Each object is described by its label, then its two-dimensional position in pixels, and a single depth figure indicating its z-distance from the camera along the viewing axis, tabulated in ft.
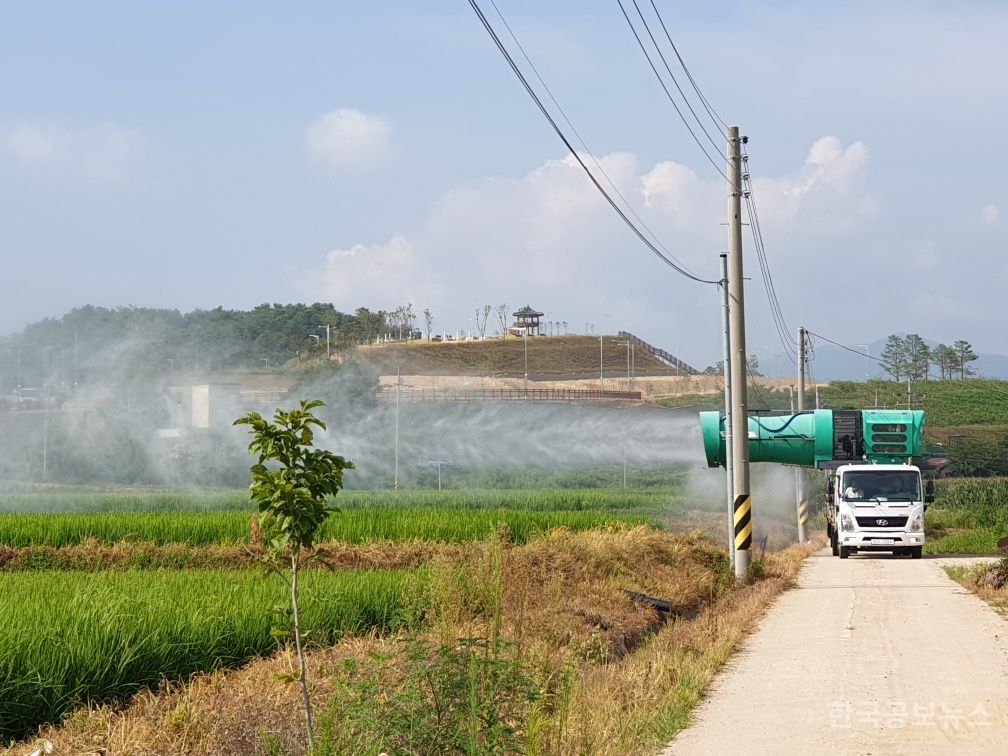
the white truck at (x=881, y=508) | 122.62
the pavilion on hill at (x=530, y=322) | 640.99
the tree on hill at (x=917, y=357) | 611.88
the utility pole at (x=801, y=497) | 158.71
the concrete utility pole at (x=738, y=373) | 89.76
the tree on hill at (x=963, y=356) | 614.75
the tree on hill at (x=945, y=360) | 621.72
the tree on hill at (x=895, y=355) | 614.75
